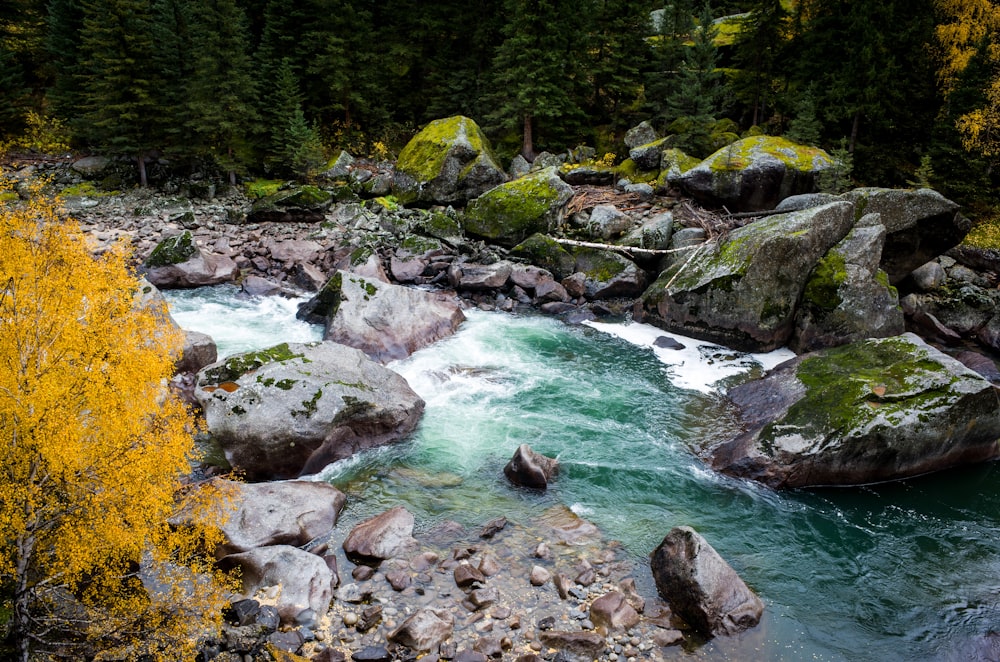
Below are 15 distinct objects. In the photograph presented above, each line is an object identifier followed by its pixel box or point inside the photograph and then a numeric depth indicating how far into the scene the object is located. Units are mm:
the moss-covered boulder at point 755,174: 21047
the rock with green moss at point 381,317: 14898
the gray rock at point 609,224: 21516
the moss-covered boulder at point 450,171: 26719
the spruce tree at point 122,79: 27688
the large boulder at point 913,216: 17052
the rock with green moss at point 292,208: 25781
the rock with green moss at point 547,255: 20938
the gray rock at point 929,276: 18562
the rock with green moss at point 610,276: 19891
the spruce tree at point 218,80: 28375
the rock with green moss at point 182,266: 19344
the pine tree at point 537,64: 28234
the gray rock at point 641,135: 28156
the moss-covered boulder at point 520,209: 22250
